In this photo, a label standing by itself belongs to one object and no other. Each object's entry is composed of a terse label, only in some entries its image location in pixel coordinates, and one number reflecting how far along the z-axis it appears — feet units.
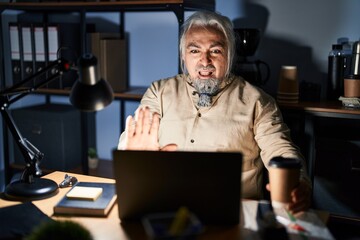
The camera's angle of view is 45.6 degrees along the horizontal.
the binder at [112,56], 7.74
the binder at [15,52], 8.23
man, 5.71
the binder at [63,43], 8.03
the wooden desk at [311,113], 6.33
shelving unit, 6.95
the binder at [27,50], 8.16
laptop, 3.31
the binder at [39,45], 8.09
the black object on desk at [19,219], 3.46
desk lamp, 3.76
